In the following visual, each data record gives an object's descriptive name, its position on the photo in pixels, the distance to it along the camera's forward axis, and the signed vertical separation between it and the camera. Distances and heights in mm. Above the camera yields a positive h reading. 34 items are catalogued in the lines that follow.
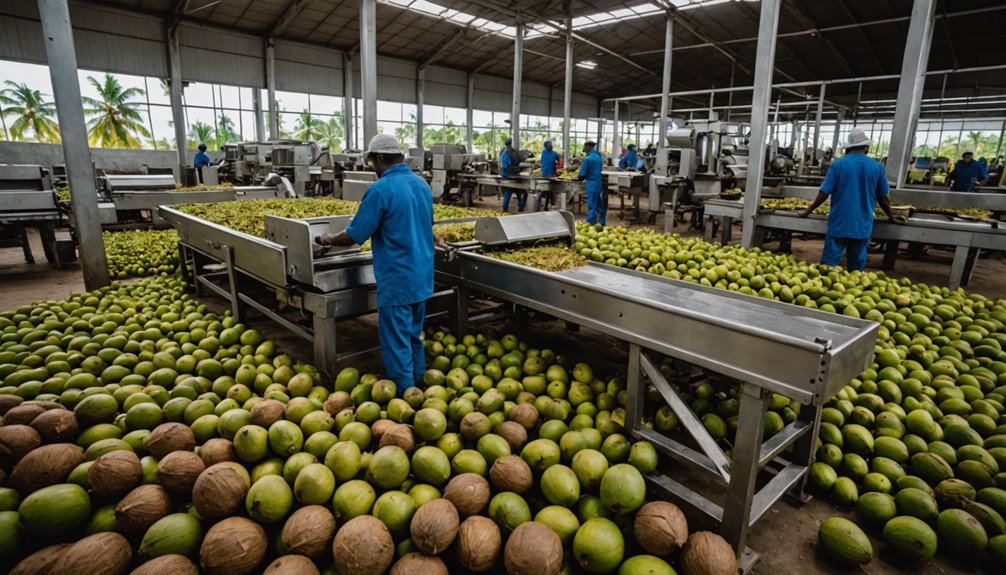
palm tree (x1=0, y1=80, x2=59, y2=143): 23597 +2756
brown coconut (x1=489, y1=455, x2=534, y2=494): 2361 -1385
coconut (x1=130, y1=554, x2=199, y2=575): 1711 -1334
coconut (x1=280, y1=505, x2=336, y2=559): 1929 -1372
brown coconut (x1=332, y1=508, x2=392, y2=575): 1848 -1370
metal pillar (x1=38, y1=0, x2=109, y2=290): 5422 +405
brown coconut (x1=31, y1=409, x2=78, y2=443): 2455 -1236
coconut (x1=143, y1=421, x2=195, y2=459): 2393 -1269
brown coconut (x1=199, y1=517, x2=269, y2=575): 1828 -1368
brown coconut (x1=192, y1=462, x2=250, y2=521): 2020 -1284
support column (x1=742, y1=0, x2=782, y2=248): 6934 +1298
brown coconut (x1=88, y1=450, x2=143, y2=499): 2078 -1249
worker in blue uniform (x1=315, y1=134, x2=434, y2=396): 3375 -436
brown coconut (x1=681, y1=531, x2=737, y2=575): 1904 -1424
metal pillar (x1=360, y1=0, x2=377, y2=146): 11570 +2692
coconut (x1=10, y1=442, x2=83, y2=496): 2129 -1263
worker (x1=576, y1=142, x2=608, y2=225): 11773 +71
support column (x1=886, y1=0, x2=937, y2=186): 8320 +1618
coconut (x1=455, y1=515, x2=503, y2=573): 1968 -1434
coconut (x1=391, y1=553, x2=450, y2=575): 1838 -1417
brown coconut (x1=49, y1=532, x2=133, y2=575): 1717 -1326
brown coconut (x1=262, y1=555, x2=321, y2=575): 1753 -1361
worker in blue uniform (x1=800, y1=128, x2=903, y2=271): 5809 -98
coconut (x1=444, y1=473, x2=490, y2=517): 2197 -1378
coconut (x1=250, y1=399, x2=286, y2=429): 2604 -1233
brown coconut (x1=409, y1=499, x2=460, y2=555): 1945 -1360
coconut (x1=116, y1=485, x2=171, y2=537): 1972 -1327
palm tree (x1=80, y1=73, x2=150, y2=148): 22766 +2567
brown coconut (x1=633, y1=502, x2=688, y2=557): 2014 -1397
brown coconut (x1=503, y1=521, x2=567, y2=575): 1866 -1389
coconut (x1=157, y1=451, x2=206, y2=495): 2156 -1272
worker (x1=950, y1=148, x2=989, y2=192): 12562 +325
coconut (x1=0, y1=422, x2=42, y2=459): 2270 -1218
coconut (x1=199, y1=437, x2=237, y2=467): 2332 -1285
